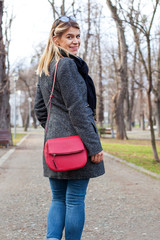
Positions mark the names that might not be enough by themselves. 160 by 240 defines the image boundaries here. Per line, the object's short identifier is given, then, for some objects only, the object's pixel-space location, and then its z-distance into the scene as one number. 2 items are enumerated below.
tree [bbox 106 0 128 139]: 21.86
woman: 2.56
